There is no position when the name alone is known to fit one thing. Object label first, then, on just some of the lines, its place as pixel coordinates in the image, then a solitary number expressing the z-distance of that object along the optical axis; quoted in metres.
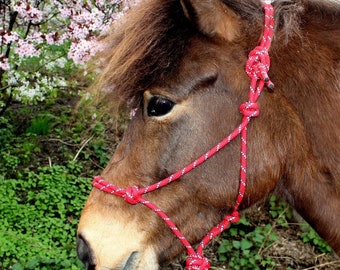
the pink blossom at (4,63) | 4.04
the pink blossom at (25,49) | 4.05
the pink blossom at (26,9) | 3.91
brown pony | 1.93
